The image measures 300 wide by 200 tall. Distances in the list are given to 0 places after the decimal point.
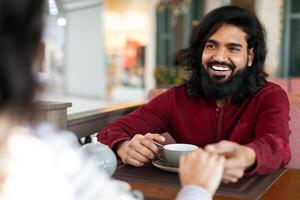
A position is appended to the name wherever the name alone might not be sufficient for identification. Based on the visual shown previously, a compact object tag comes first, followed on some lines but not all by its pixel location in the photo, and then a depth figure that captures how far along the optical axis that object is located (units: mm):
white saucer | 1254
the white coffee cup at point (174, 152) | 1259
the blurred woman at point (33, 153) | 561
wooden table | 1087
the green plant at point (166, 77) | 3812
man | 1583
